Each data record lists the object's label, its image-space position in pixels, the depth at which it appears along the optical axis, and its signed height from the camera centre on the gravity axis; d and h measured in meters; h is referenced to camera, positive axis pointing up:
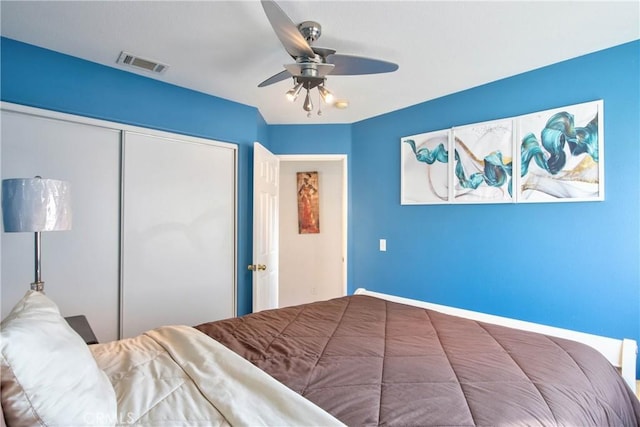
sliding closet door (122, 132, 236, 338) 2.38 -0.14
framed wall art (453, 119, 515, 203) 2.41 +0.41
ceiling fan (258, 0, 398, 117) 1.55 +0.79
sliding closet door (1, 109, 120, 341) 1.92 -0.06
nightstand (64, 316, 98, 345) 1.60 -0.58
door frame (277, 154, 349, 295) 3.52 +0.29
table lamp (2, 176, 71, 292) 1.49 +0.05
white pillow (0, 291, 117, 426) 0.68 -0.37
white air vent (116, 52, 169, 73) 2.12 +1.02
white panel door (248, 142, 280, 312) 2.91 -0.13
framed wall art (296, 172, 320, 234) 4.49 +0.18
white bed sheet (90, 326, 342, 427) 0.85 -0.51
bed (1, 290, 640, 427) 0.77 -0.54
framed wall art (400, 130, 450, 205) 2.80 +0.42
